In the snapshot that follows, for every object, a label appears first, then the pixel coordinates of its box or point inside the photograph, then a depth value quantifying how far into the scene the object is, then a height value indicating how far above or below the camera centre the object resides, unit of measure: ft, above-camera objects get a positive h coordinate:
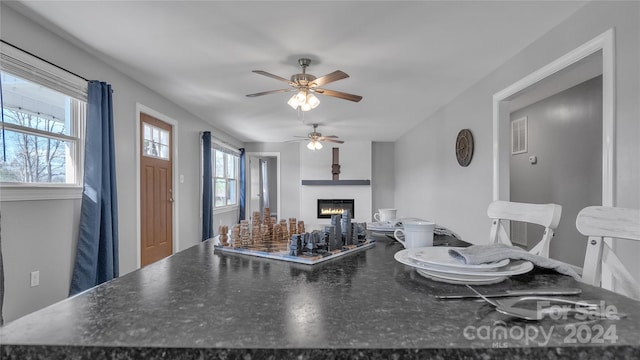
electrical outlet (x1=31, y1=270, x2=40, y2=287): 7.38 -2.37
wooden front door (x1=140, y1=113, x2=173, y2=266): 11.99 -0.50
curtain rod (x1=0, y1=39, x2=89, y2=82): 6.68 +2.83
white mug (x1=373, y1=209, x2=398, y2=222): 5.91 -0.73
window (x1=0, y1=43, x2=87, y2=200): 6.87 +1.36
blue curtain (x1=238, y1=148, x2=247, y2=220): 24.80 -0.70
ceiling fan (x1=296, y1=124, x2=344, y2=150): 18.09 +2.25
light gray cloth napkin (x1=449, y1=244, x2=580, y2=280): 2.46 -0.65
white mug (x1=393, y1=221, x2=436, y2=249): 3.34 -0.62
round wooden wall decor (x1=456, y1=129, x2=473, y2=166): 11.68 +1.15
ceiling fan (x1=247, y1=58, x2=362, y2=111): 9.04 +2.66
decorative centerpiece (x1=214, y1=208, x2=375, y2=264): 3.23 -0.76
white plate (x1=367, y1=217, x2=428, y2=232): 5.01 -0.81
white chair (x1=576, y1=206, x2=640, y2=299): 2.70 -0.54
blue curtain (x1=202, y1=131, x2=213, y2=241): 17.26 -0.31
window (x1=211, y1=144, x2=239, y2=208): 19.88 +0.09
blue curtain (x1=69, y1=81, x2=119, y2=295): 8.46 -0.68
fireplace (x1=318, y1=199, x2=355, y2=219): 25.05 -2.30
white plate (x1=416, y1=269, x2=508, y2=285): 2.31 -0.77
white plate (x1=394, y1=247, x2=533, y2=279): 2.28 -0.72
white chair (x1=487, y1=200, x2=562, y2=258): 3.72 -0.53
